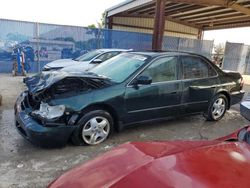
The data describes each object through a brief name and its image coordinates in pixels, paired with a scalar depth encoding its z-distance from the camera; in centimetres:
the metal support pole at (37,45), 986
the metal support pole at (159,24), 706
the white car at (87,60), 709
